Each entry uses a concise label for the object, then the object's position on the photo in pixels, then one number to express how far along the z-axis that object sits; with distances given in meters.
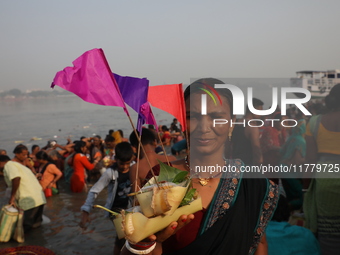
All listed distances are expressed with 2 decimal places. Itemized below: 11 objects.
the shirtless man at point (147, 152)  3.54
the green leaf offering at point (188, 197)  1.64
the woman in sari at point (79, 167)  8.13
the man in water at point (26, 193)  5.63
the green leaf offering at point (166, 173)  1.74
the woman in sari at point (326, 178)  3.22
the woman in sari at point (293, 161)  5.12
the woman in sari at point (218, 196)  1.88
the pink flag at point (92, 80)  1.72
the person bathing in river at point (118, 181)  3.87
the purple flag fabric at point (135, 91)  1.88
